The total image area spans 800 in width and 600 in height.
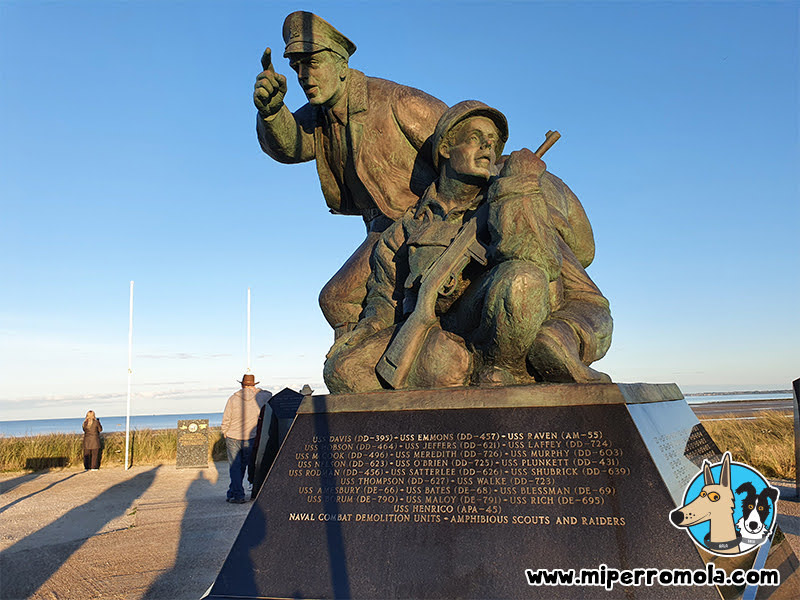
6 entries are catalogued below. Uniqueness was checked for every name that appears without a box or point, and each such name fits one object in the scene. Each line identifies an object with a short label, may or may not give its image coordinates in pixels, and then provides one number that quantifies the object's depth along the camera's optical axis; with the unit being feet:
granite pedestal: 8.03
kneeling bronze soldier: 10.52
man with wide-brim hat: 27.35
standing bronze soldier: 13.71
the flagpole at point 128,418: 42.55
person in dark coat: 41.65
